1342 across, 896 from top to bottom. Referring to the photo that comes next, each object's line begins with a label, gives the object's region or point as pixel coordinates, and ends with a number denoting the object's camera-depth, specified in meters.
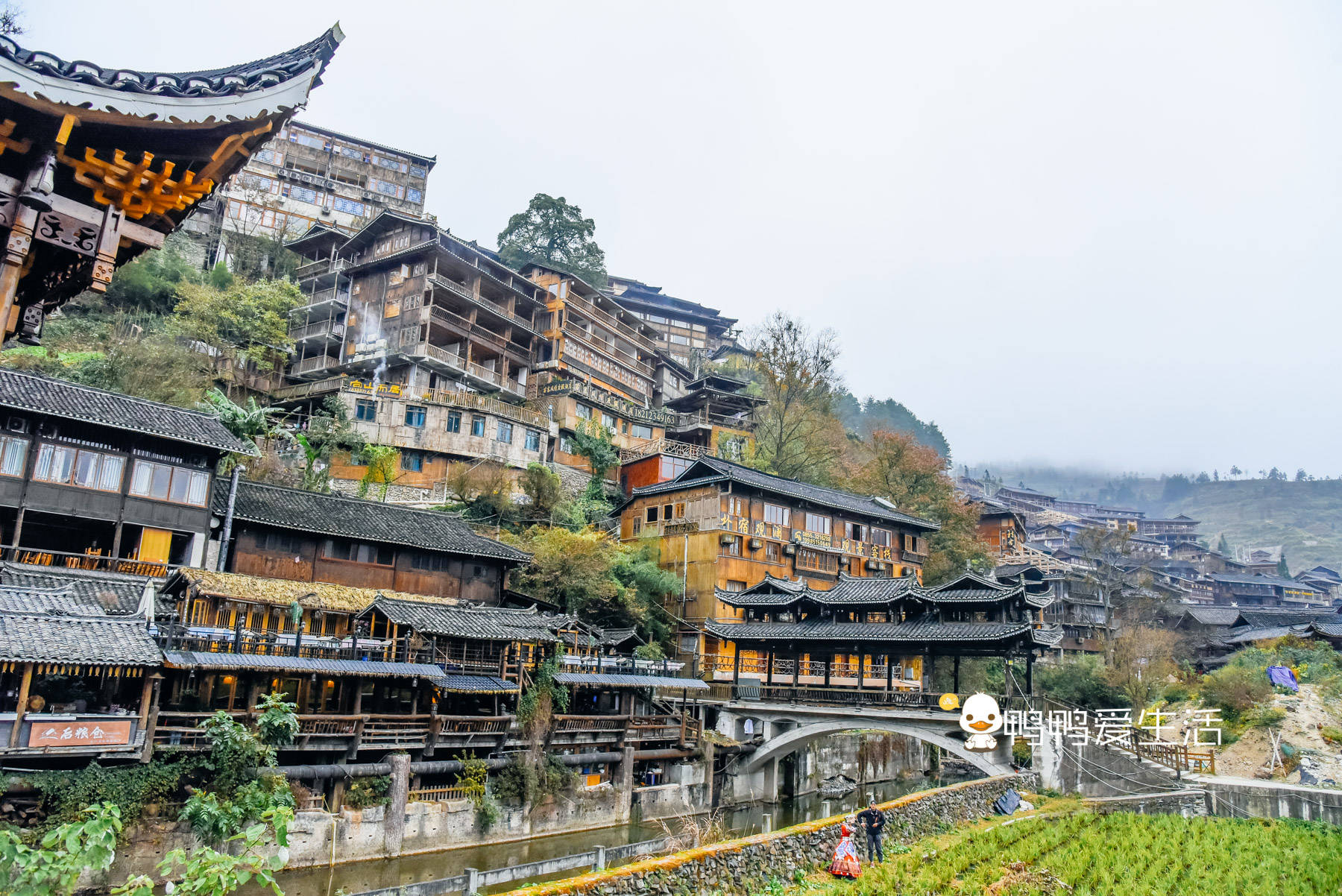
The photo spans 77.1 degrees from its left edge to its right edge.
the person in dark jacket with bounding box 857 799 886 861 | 16.86
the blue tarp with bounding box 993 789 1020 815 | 23.59
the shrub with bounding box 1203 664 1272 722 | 40.88
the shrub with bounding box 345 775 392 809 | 24.53
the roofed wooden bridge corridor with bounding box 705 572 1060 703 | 30.72
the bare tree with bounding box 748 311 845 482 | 59.22
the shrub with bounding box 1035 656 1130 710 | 44.81
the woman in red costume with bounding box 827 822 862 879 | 15.63
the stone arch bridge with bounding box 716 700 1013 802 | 29.22
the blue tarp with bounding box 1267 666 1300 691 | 40.44
